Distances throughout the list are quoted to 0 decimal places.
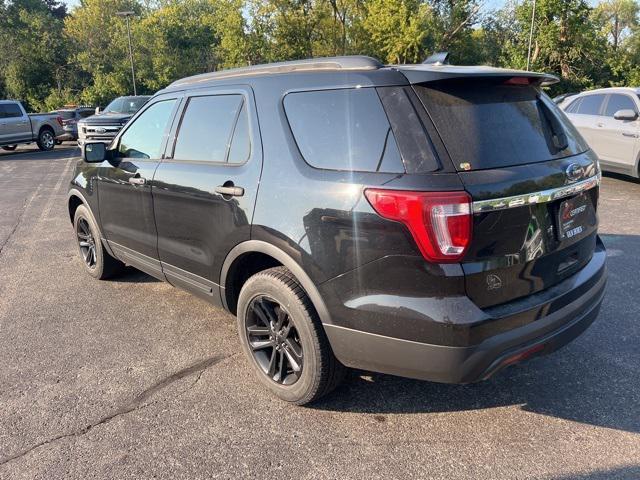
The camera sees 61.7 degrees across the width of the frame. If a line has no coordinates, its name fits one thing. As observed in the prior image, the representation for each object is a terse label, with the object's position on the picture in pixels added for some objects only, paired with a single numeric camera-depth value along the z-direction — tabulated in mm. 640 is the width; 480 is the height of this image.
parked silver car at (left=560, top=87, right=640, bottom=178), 8984
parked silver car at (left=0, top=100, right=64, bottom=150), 19734
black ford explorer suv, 2377
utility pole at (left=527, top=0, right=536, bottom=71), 25703
